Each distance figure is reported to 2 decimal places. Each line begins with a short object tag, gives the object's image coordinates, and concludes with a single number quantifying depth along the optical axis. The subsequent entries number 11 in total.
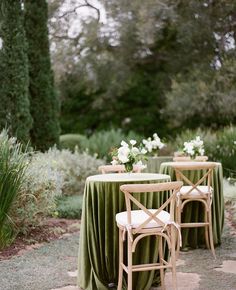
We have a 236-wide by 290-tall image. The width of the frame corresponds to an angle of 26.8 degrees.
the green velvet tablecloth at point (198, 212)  5.83
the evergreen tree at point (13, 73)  9.23
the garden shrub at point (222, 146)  10.58
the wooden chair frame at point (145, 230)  3.83
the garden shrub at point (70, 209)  7.56
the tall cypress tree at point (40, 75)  10.60
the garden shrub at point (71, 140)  15.00
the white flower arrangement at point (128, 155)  4.69
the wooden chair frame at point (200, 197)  5.44
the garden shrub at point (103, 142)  13.18
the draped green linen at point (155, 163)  9.26
